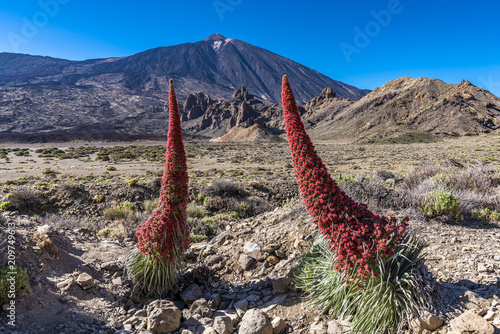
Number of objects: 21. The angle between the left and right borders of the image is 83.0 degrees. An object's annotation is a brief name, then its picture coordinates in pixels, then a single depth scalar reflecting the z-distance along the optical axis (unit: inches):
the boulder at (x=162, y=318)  124.4
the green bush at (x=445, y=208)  197.6
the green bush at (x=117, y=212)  361.1
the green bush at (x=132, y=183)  470.0
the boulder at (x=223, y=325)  124.3
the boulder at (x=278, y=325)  119.8
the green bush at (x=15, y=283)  118.7
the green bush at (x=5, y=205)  368.8
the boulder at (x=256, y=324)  117.3
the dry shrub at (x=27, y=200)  394.9
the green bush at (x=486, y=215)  201.5
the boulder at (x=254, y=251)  181.2
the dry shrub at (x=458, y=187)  220.7
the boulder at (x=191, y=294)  152.5
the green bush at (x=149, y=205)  393.3
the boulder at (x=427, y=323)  94.9
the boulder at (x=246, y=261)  177.3
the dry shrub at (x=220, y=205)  413.4
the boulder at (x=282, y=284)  146.6
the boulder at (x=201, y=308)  138.4
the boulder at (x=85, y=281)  147.9
